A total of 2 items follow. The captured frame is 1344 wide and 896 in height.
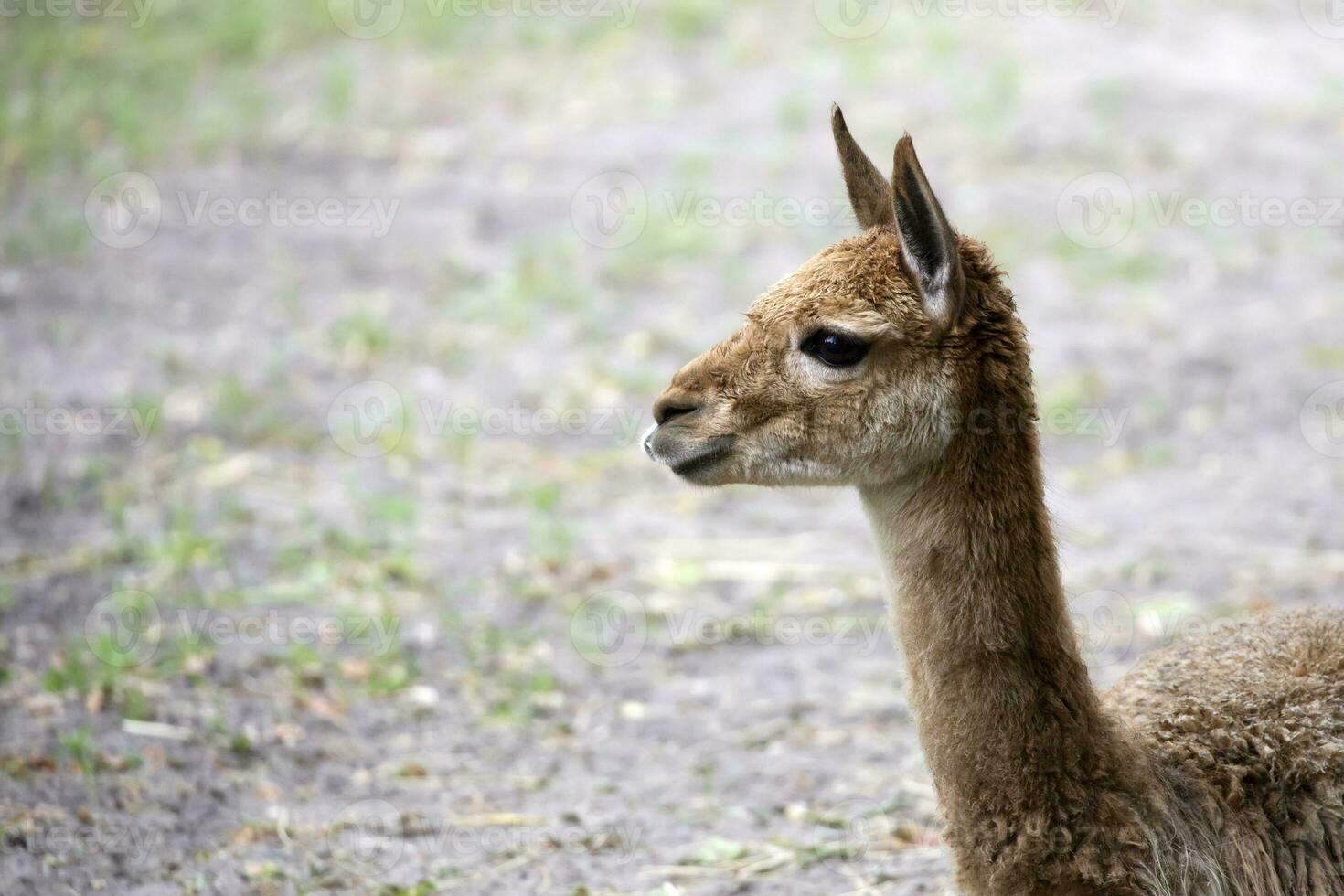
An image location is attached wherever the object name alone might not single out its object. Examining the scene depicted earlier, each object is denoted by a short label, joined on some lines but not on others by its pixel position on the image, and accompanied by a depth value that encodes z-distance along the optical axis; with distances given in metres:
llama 6.68
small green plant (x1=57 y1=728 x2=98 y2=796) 9.86
